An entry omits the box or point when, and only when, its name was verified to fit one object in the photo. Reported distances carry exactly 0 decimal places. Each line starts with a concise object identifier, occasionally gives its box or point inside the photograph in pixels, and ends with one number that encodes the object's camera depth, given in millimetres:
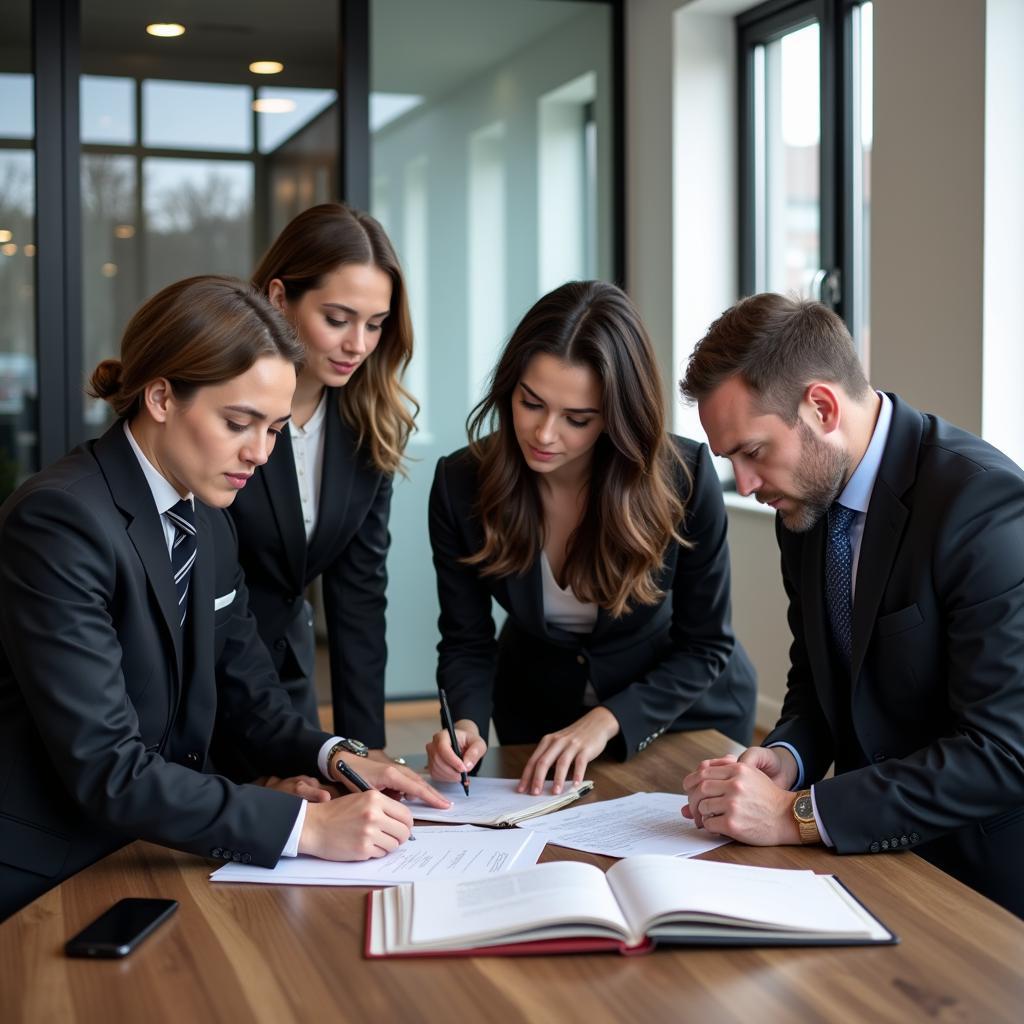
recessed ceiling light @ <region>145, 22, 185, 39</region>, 4883
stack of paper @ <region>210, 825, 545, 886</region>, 1619
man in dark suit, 1705
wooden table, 1270
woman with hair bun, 1637
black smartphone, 1393
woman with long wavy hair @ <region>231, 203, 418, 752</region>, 2600
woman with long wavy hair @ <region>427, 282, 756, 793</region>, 2268
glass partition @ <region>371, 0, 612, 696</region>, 5203
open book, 1393
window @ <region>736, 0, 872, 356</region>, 4637
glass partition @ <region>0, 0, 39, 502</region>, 4734
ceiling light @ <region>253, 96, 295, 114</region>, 5141
